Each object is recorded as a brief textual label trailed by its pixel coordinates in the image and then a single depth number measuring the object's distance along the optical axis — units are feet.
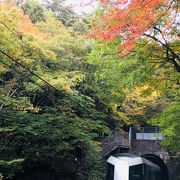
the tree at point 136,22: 19.53
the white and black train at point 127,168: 51.67
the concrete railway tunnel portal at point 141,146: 65.36
